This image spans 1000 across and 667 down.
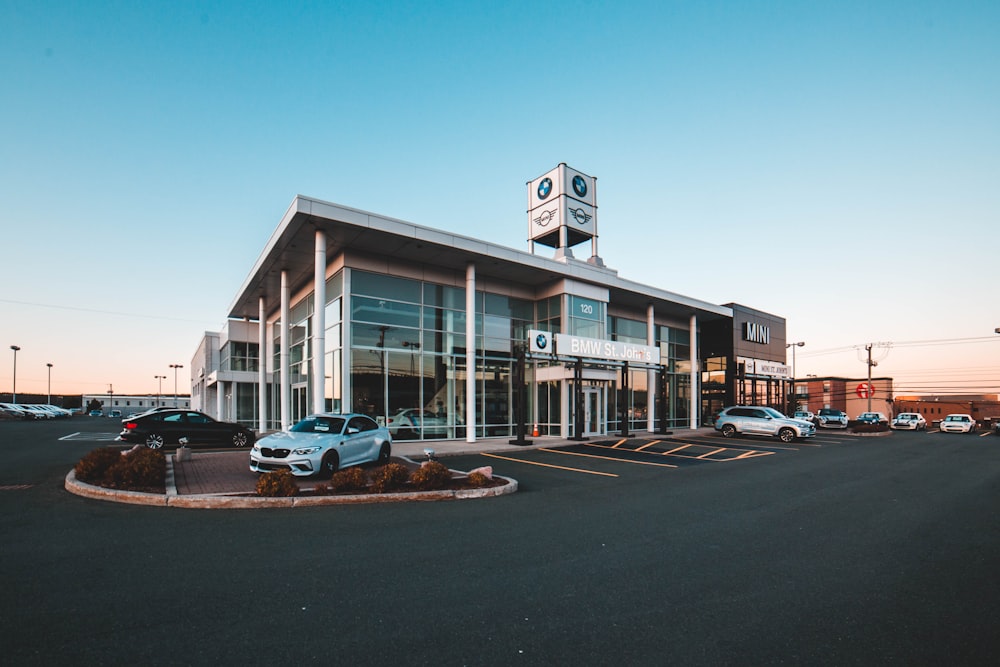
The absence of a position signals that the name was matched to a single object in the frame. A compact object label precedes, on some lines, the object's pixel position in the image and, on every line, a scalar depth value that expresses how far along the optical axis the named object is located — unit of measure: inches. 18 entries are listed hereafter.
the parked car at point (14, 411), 2039.7
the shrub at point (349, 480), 406.0
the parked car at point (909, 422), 1656.0
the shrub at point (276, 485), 383.2
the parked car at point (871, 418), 1699.6
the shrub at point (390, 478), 417.1
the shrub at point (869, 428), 1369.3
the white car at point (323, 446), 455.2
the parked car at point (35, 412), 2112.2
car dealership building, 797.2
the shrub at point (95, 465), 431.2
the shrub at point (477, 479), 441.4
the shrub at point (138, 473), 405.1
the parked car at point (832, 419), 1596.9
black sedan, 692.1
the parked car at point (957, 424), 1579.7
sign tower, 1122.0
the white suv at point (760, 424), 1057.6
